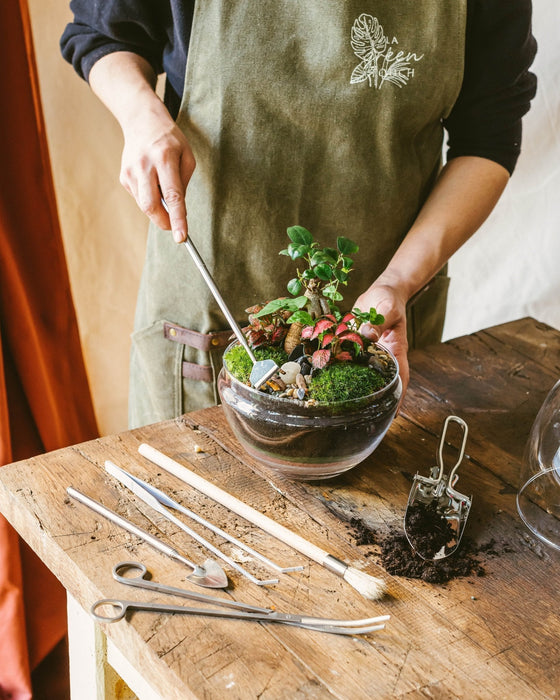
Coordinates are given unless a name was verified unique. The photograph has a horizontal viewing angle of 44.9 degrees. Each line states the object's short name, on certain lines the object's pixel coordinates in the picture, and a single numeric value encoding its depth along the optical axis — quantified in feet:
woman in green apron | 3.23
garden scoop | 2.39
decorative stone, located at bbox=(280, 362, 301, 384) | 2.48
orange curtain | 4.10
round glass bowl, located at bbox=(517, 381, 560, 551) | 2.65
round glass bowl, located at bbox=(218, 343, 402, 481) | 2.41
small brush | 2.18
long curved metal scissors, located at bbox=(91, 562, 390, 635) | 2.03
